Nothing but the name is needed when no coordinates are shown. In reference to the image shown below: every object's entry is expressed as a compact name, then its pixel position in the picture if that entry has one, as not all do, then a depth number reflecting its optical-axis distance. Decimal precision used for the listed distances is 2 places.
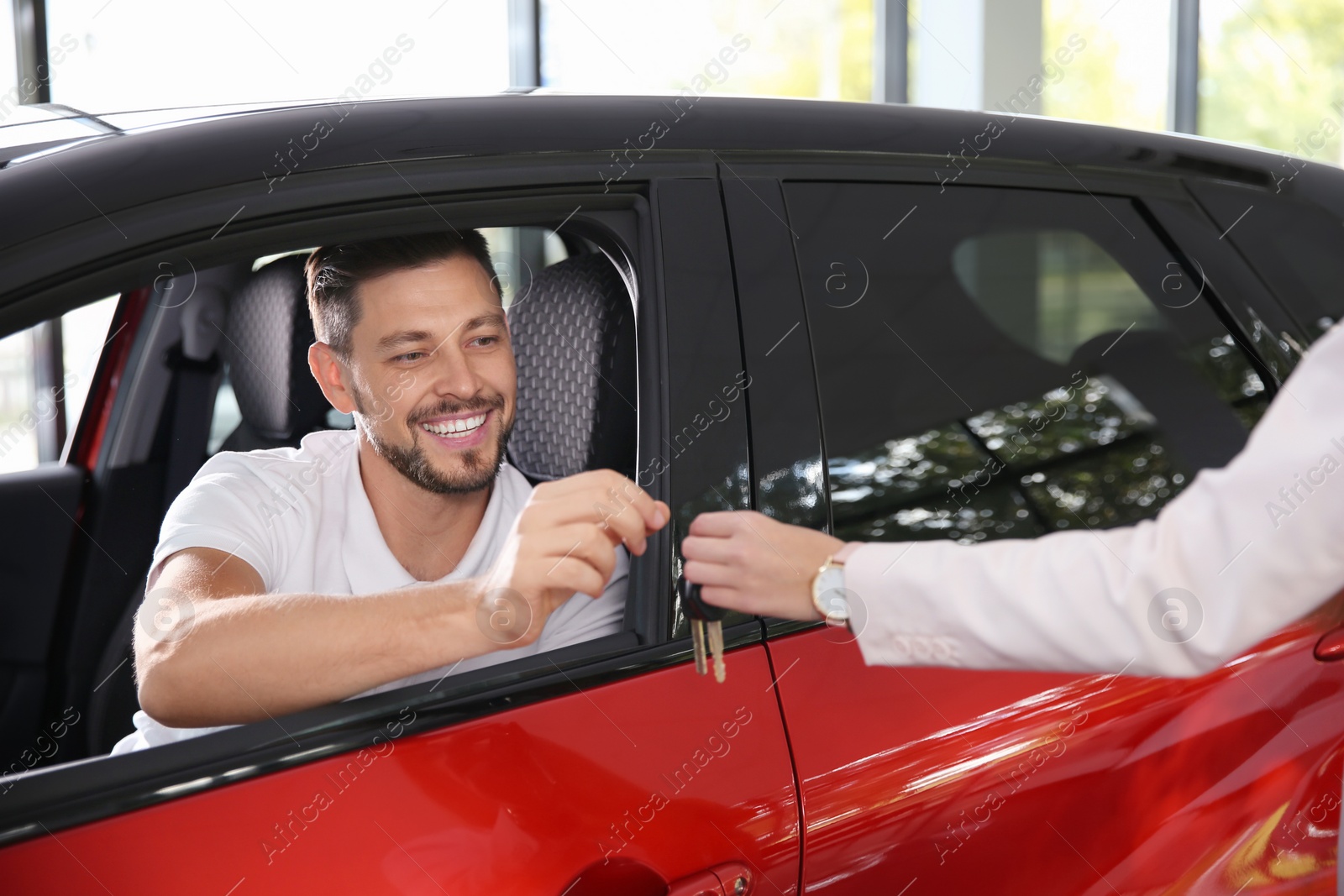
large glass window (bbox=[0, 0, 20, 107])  3.23
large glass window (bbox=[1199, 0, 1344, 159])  6.23
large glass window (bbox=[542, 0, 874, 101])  4.36
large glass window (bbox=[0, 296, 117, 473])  1.80
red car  0.86
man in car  0.95
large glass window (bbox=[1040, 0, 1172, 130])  5.47
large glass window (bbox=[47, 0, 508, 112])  3.26
